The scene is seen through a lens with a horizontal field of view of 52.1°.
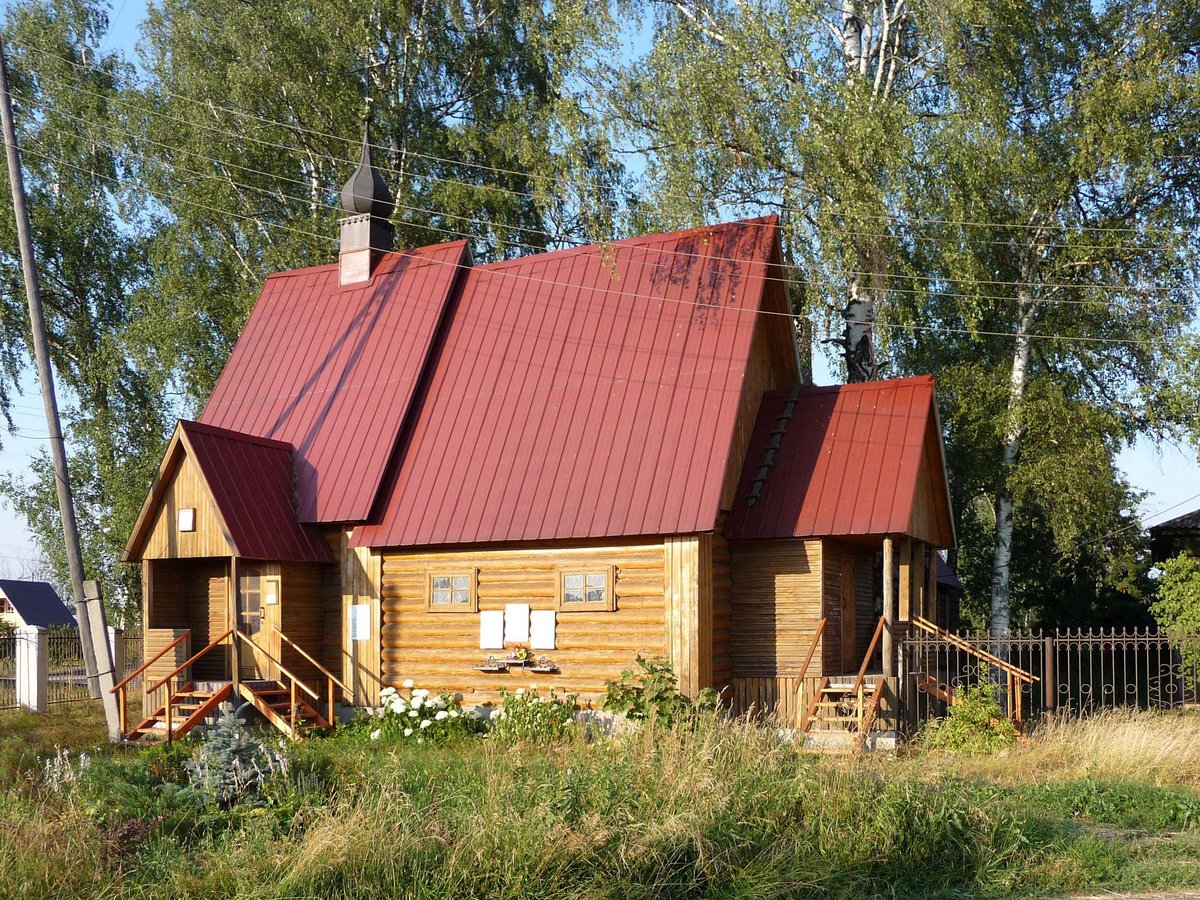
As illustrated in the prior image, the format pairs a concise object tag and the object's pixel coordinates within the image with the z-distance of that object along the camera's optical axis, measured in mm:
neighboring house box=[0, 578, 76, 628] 37219
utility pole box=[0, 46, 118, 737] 18000
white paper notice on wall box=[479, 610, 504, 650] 18578
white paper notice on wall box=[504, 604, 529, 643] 18359
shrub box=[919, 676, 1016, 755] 15156
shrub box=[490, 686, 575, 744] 15589
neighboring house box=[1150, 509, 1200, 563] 23688
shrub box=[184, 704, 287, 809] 9227
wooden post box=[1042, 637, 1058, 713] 15492
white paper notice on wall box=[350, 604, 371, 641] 19797
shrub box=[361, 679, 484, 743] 17422
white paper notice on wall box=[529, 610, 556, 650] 18141
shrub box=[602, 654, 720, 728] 15836
